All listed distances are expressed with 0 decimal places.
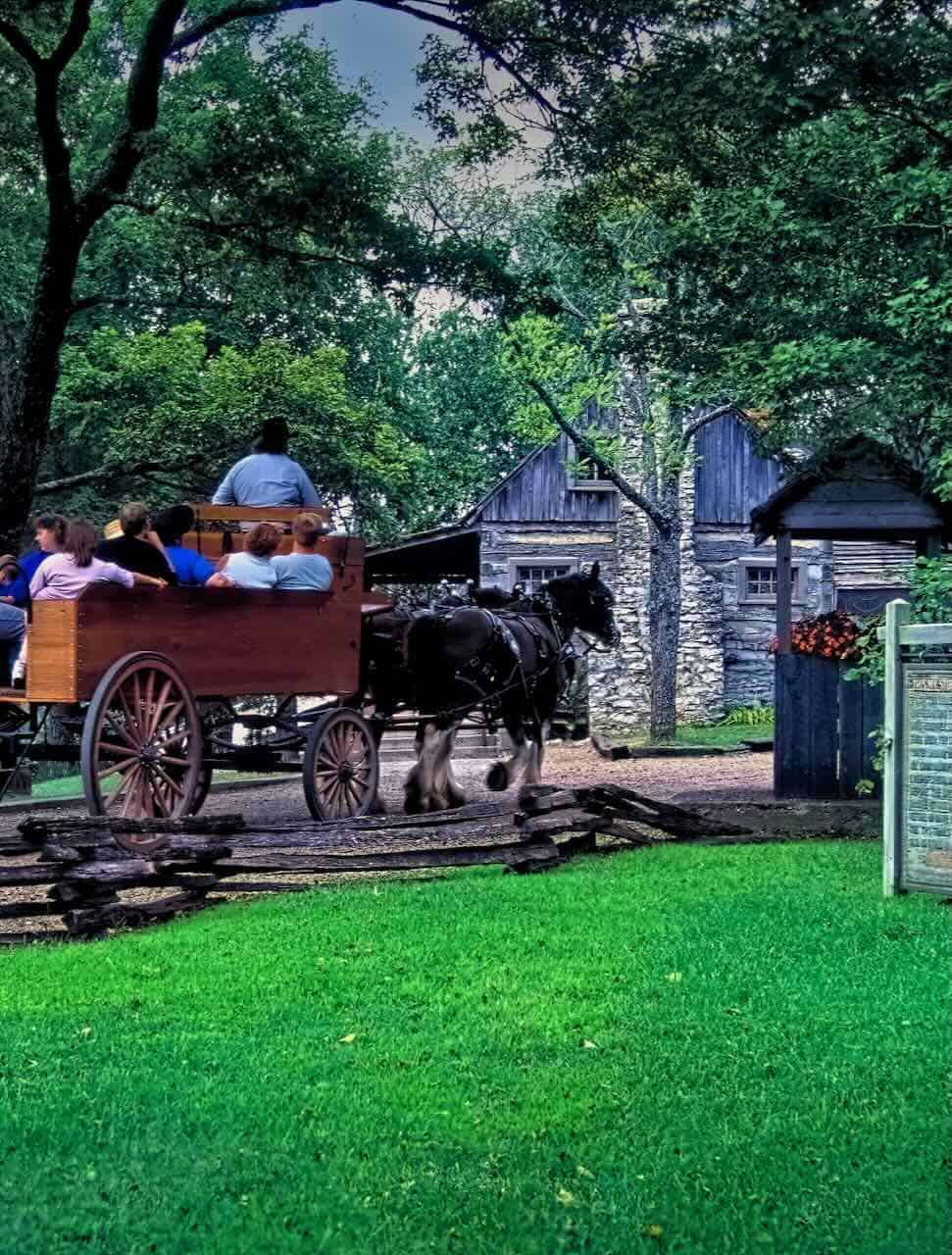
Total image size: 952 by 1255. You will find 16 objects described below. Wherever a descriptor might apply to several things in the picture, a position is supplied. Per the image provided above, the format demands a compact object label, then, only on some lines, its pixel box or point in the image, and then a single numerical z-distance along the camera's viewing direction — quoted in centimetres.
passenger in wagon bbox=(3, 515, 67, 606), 1092
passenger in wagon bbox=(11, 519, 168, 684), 1071
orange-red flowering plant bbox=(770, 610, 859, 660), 1564
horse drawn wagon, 1046
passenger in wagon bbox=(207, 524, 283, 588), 1206
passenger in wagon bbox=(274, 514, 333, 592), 1217
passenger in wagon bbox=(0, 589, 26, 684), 1183
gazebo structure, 1597
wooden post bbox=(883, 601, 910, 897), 966
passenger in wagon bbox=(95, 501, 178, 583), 1137
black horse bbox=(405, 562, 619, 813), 1457
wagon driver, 1325
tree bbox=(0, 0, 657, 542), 1655
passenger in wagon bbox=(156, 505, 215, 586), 1191
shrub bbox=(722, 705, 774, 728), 3322
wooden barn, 3431
